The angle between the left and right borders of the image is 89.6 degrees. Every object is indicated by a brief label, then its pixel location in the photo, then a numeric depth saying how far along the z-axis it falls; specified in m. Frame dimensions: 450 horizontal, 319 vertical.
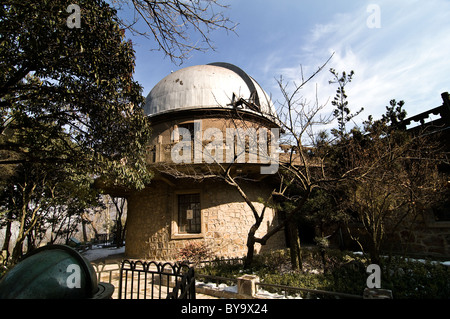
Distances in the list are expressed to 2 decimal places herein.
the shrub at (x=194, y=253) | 9.02
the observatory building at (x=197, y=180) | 9.53
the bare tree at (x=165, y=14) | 3.92
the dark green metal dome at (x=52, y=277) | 1.96
